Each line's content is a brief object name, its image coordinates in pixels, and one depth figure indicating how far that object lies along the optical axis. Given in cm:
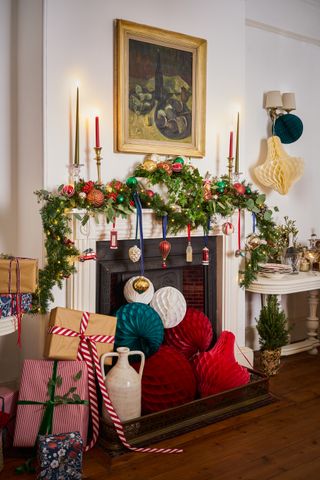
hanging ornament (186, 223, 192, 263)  336
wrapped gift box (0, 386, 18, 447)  263
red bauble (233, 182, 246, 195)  353
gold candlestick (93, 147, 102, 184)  308
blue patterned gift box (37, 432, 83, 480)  228
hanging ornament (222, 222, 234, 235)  360
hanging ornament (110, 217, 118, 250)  306
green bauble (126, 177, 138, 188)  315
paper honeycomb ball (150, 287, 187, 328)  328
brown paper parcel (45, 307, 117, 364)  265
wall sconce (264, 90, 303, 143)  427
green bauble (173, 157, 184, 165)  331
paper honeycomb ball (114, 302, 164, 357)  308
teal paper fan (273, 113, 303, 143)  430
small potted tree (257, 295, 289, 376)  379
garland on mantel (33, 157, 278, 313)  293
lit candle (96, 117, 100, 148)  303
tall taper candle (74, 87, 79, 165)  300
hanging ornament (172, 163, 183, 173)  328
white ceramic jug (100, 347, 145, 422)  273
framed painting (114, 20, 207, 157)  321
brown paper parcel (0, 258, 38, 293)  256
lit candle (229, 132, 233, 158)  362
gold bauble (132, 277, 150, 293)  315
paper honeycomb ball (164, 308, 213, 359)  339
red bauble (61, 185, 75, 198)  290
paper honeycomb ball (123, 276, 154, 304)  318
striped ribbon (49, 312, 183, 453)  260
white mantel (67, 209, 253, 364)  304
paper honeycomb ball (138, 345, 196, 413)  294
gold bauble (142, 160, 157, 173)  325
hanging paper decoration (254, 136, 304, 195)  419
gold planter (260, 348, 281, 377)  378
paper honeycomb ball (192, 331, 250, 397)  315
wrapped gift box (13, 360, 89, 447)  253
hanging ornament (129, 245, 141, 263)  316
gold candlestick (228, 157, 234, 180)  365
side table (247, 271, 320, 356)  384
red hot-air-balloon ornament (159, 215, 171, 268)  326
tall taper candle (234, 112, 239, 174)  366
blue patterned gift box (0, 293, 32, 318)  258
